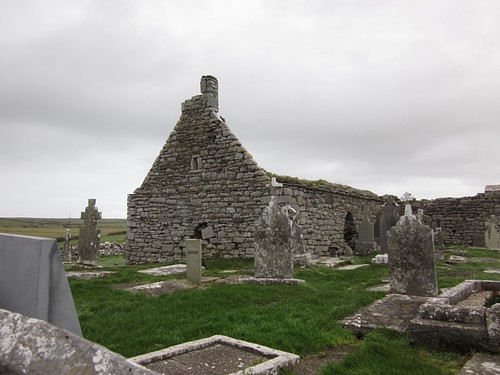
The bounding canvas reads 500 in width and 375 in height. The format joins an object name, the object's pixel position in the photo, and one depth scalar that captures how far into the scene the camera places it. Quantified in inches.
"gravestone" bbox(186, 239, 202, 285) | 325.7
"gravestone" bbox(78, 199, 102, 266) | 517.7
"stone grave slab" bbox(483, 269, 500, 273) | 387.4
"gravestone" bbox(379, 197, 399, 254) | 547.5
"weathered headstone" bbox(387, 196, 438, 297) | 255.3
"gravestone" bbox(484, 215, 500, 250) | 739.2
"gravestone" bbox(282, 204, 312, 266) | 447.8
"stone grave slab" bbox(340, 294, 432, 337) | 183.6
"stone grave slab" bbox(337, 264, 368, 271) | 425.1
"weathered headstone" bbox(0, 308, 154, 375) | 51.8
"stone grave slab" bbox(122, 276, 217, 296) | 288.1
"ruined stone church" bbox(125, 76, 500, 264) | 523.5
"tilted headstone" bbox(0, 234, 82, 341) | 64.1
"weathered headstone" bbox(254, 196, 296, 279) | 328.2
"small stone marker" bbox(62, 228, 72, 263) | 705.0
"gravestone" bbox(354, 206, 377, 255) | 646.5
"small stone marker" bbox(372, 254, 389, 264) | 473.4
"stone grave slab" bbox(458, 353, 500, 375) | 128.3
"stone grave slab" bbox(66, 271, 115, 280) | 363.3
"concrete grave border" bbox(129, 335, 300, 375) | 133.0
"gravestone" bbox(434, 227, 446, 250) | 756.8
